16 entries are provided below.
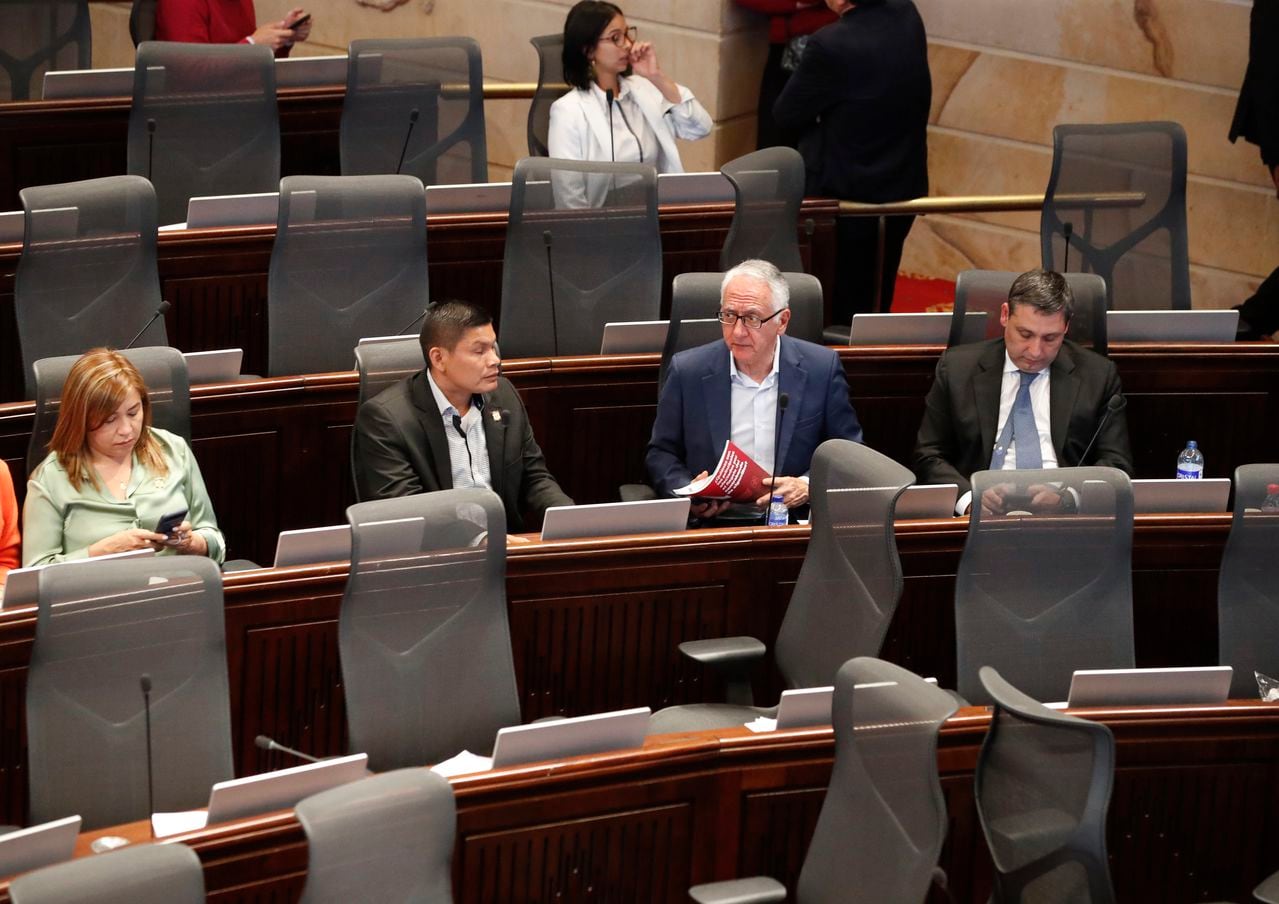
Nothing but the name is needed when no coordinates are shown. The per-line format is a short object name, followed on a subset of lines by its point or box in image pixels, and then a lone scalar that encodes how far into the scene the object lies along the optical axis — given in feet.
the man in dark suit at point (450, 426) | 27.61
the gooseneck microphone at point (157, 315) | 27.86
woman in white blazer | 37.14
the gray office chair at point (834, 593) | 24.53
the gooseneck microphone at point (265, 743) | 21.38
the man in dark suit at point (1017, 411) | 30.50
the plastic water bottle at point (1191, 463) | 32.09
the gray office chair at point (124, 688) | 21.81
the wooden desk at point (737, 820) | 21.50
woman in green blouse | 25.62
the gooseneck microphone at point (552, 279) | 32.78
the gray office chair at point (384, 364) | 28.73
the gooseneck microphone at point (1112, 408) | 30.55
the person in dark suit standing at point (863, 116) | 38.55
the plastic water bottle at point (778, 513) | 28.35
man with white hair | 29.84
